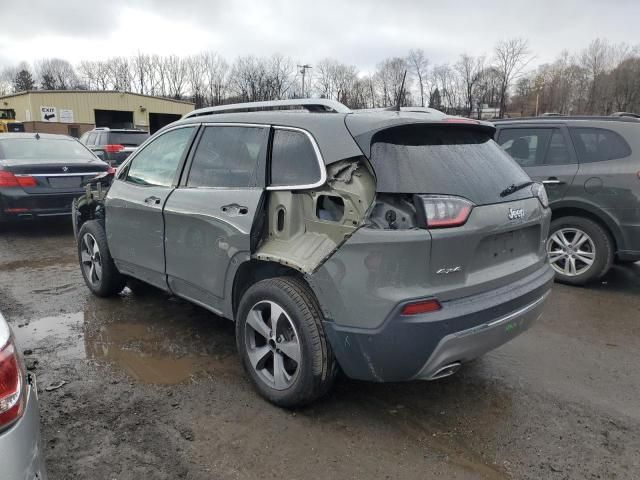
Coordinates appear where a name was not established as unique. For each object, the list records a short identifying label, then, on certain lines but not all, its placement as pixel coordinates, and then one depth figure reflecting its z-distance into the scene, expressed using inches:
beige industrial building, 1585.9
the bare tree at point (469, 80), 2842.0
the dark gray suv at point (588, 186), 199.1
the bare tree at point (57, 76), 3540.8
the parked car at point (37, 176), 297.9
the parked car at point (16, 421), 60.1
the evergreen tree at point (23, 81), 3501.5
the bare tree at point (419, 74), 2846.0
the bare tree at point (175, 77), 3447.3
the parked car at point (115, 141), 577.0
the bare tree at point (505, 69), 2805.1
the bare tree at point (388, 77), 2729.3
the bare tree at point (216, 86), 3006.9
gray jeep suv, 98.7
